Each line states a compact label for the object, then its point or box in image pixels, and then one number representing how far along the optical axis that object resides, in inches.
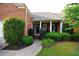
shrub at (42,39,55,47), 164.8
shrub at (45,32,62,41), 195.3
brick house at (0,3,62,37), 191.8
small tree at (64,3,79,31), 185.7
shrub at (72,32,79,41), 200.2
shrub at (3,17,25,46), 163.8
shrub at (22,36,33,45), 173.0
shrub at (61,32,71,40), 200.1
